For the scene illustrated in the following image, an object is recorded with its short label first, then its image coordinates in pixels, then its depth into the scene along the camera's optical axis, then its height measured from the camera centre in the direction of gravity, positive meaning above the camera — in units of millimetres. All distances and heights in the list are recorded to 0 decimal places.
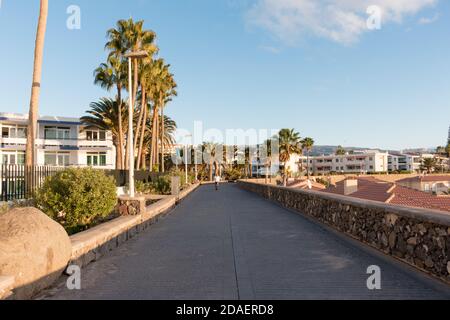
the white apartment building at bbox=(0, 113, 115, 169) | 47625 +3096
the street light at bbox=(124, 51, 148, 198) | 13266 +1427
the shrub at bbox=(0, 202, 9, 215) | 10289 -1208
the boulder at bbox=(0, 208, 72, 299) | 4688 -1161
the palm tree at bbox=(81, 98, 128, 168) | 46438 +6153
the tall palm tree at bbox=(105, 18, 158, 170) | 32875 +11328
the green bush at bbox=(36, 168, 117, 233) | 10500 -953
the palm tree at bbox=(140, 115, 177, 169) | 61969 +5586
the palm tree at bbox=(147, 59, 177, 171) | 40150 +9086
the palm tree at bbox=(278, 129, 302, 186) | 78062 +4041
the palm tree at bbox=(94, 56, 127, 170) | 35844 +8856
